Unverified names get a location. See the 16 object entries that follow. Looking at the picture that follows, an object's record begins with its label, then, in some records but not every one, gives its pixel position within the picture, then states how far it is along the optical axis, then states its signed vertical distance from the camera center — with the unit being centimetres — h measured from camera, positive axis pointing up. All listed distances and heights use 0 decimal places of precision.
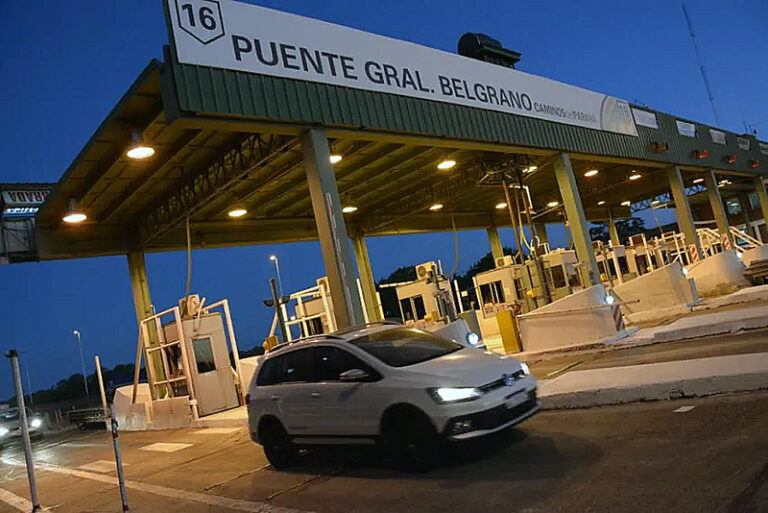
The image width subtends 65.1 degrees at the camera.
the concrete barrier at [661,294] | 1869 -103
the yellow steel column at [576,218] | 1711 +178
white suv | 623 -81
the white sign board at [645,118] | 2264 +548
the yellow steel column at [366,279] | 2421 +188
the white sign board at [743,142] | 3222 +529
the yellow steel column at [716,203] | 2744 +208
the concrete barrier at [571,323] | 1467 -101
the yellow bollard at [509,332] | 1650 -102
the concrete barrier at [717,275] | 2289 -95
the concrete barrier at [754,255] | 2530 -60
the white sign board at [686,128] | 2594 +548
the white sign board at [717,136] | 2931 +543
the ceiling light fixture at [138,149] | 1151 +435
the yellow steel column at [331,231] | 1114 +187
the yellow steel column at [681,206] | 2508 +207
